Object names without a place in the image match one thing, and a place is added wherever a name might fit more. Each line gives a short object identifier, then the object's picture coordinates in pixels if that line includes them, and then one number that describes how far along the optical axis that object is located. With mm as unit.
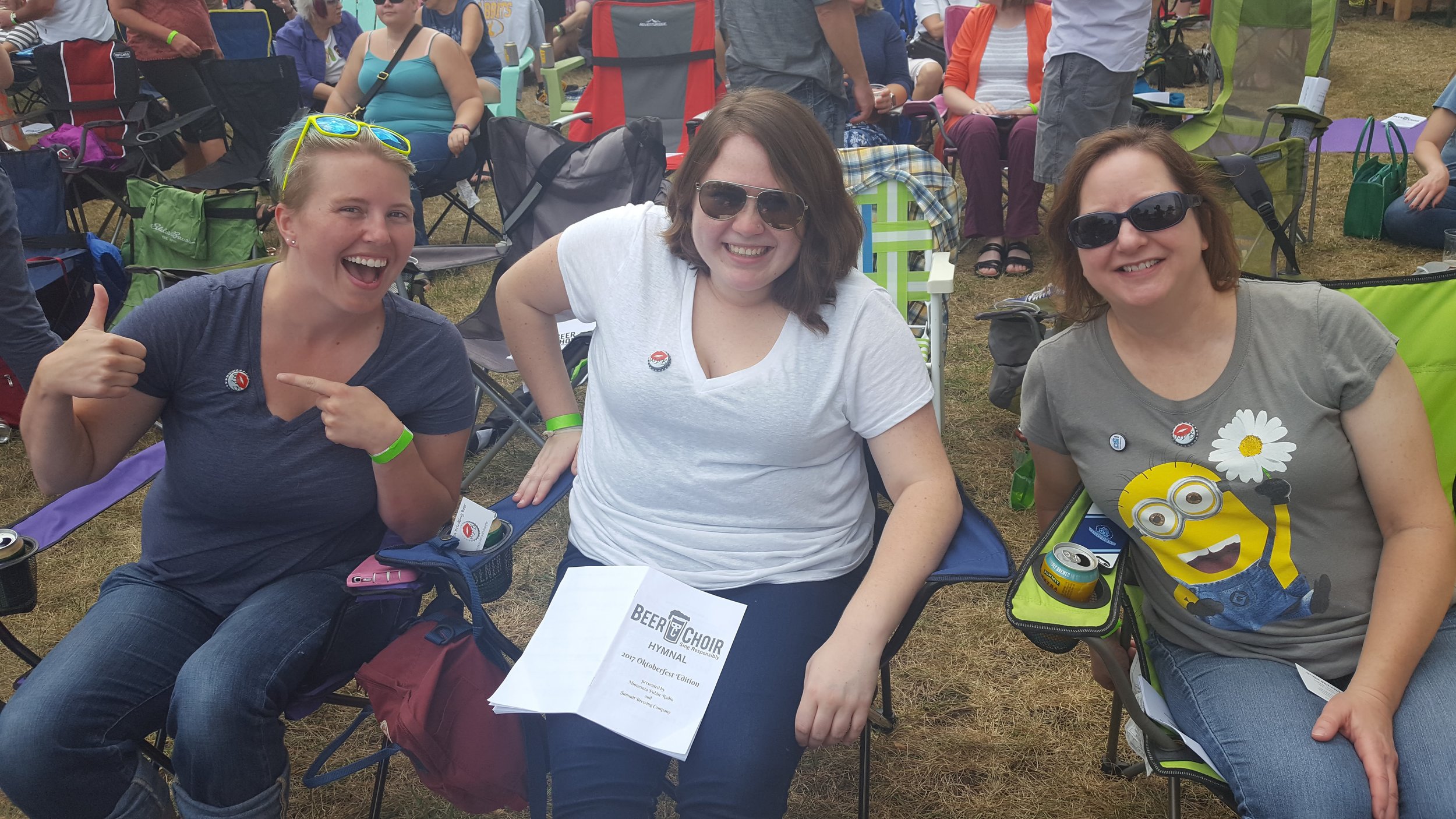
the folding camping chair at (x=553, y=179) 3760
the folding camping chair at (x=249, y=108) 5824
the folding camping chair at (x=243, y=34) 7691
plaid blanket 3387
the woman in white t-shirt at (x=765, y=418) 1733
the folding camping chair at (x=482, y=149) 5520
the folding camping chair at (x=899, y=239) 3398
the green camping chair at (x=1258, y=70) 4945
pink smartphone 1837
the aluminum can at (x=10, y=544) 1816
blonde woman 1667
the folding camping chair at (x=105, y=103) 5727
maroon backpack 1718
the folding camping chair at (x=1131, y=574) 1608
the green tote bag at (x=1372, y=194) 5113
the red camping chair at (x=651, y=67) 5555
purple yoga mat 6711
